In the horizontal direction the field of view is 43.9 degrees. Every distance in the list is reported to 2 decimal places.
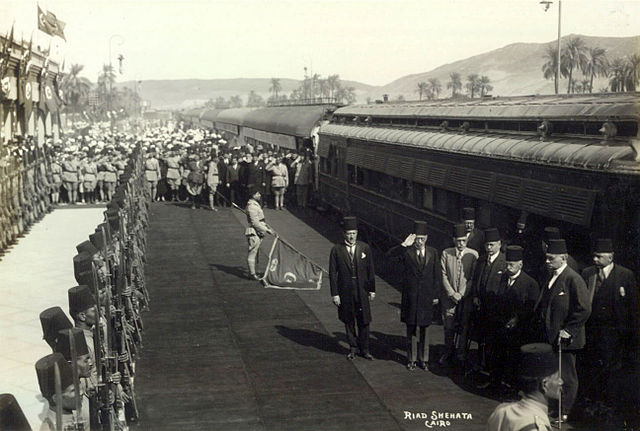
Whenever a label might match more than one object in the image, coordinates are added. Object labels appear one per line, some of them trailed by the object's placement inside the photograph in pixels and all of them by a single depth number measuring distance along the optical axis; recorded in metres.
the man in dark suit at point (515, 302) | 7.73
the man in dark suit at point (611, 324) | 7.12
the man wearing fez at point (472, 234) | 9.49
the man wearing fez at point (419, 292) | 8.87
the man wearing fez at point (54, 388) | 4.55
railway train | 7.55
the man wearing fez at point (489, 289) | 8.20
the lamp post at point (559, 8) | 10.60
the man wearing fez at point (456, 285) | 8.92
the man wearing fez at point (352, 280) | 9.36
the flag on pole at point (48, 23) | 22.47
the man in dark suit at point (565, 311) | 7.05
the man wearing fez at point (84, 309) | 6.39
